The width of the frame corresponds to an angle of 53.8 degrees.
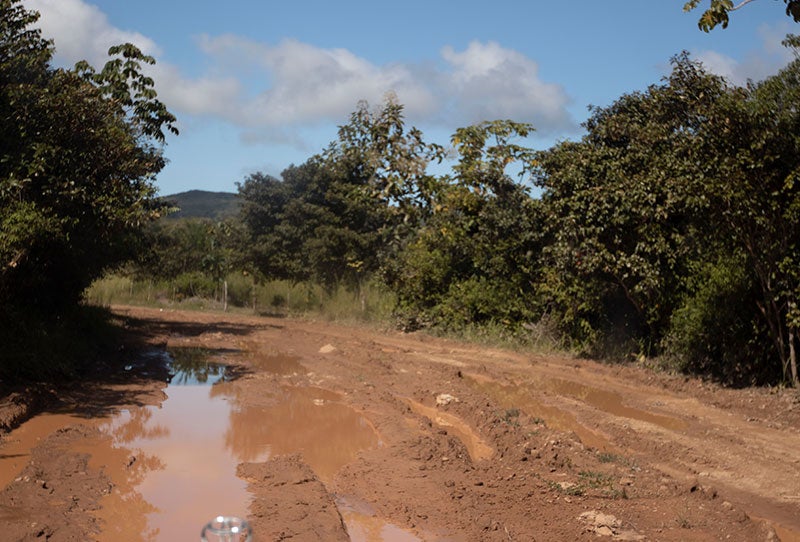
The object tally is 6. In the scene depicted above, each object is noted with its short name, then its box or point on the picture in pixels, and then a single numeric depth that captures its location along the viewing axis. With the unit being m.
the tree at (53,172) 11.19
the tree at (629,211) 13.83
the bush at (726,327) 13.05
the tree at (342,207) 25.86
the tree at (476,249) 19.08
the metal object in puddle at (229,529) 3.18
